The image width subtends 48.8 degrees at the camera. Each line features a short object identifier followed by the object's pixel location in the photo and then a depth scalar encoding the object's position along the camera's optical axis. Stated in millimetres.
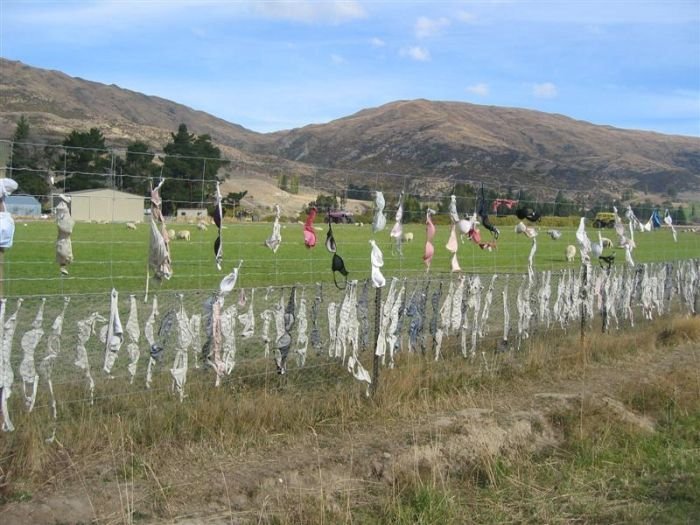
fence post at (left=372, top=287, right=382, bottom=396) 7945
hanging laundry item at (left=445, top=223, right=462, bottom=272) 9859
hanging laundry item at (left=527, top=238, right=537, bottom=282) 10219
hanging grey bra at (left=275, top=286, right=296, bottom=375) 7684
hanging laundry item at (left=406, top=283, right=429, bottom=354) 8922
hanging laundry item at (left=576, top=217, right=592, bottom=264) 11242
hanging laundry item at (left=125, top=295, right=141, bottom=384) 6645
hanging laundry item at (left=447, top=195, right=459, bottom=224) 9695
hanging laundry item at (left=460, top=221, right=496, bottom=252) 10278
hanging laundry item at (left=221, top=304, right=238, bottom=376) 7246
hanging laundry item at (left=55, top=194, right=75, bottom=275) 6625
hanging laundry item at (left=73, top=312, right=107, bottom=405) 6348
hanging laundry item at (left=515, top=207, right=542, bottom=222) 11391
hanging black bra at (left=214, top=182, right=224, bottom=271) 7910
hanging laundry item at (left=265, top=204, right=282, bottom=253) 8898
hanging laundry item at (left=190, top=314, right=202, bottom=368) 7125
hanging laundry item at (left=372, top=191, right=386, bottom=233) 8656
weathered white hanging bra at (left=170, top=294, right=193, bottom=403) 6887
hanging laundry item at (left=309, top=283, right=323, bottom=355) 7926
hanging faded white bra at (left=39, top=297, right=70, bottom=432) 6160
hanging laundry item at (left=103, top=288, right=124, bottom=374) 6438
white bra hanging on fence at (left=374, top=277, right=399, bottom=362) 8195
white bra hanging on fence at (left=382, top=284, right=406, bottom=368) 8492
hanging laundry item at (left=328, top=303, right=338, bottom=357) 8125
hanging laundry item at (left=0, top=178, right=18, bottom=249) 6016
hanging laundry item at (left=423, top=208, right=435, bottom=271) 9250
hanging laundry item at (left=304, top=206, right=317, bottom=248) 8977
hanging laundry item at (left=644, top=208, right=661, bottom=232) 14617
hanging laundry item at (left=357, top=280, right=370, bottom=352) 8477
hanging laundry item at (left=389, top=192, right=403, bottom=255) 9055
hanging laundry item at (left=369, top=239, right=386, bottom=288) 7820
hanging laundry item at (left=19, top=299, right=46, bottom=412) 5992
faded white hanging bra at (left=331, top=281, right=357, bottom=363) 8078
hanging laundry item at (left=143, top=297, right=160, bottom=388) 6688
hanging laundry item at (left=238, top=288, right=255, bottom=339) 7523
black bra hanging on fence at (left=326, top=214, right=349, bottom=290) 8547
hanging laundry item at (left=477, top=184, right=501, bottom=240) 10430
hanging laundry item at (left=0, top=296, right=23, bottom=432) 5762
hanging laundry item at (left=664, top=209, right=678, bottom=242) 14898
